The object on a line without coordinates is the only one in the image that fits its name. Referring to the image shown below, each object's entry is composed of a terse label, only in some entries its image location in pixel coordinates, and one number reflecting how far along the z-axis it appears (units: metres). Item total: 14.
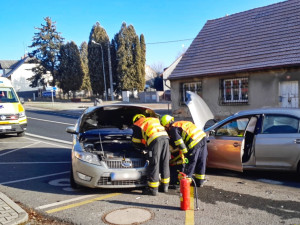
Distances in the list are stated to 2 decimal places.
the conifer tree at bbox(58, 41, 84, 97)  44.41
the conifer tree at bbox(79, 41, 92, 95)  46.78
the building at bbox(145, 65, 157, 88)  70.25
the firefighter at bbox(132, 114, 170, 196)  4.98
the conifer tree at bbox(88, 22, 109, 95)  44.34
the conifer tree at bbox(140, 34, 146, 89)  45.91
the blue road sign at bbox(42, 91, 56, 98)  46.53
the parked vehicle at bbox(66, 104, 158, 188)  4.98
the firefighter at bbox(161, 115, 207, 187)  5.15
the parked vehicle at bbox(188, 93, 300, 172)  5.45
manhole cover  4.06
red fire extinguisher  4.25
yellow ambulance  11.17
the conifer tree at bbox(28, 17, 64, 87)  45.84
